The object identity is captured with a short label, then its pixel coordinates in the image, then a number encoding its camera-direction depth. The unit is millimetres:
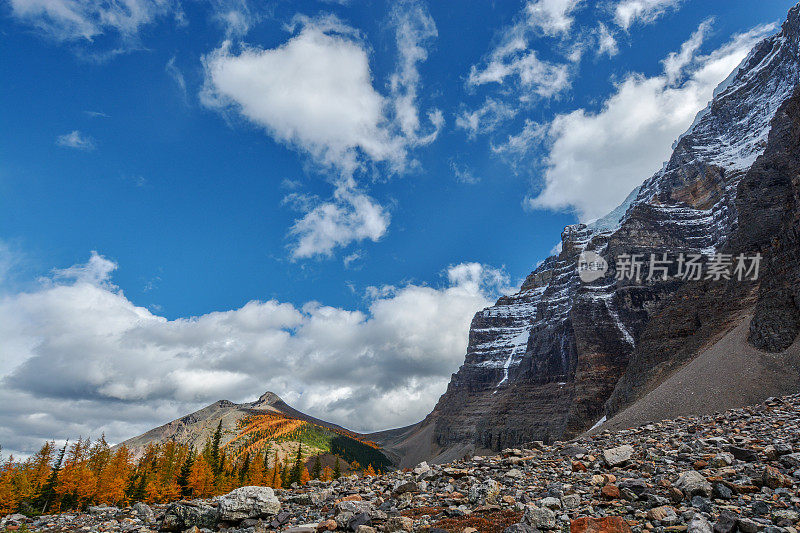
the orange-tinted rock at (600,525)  9648
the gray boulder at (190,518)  16359
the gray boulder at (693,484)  11848
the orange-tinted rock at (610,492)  12695
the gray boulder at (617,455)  17516
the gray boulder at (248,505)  16391
